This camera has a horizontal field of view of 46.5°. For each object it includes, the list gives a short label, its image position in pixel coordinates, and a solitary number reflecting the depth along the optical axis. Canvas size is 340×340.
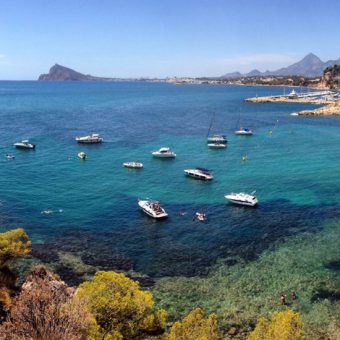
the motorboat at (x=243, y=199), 66.97
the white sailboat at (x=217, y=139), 118.25
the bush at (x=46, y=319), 22.38
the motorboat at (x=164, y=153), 100.88
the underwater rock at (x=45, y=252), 49.80
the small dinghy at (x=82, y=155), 100.81
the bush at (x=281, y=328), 25.64
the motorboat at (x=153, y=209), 61.67
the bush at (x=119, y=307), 26.64
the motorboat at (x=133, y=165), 91.00
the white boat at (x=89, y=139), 118.50
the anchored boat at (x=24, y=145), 109.69
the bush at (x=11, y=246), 36.94
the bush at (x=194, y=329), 25.92
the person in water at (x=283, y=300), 40.97
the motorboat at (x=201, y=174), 82.31
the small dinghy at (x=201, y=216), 61.84
